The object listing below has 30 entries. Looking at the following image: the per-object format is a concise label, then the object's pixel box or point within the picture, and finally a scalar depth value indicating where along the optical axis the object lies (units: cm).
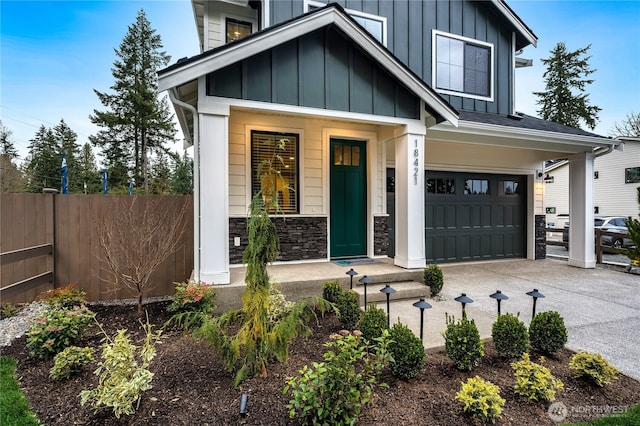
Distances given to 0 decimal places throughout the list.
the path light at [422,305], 291
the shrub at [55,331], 301
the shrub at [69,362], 264
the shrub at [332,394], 199
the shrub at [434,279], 495
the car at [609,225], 1187
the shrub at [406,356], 259
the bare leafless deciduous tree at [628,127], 2292
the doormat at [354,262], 594
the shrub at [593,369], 255
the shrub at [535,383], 233
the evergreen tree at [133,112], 1947
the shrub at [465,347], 273
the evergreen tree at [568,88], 2380
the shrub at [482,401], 207
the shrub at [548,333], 304
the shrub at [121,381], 206
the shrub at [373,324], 301
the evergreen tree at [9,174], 1477
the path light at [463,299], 301
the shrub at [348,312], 361
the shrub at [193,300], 371
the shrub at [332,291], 391
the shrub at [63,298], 388
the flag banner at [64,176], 588
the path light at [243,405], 212
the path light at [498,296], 322
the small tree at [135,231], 474
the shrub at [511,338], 292
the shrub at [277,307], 327
